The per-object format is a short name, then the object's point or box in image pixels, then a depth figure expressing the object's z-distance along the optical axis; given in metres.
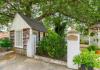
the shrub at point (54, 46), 5.41
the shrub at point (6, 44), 7.33
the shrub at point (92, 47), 7.35
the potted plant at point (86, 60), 4.33
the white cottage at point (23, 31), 6.21
